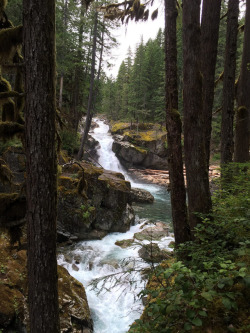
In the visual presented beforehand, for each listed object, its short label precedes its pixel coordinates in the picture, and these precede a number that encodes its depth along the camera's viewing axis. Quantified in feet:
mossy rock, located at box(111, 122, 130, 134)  117.08
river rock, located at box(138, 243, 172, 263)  28.68
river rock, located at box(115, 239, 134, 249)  32.63
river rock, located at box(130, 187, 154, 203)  55.88
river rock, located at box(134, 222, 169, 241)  34.63
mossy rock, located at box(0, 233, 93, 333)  14.46
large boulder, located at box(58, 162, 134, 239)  33.83
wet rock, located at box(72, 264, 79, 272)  26.86
